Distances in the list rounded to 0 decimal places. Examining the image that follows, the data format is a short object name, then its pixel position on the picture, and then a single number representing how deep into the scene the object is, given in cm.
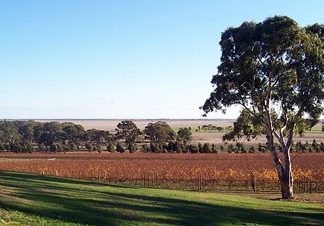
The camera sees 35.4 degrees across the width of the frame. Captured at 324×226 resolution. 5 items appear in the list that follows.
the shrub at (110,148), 11604
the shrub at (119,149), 11375
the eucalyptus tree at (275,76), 3466
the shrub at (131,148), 11425
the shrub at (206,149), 11186
